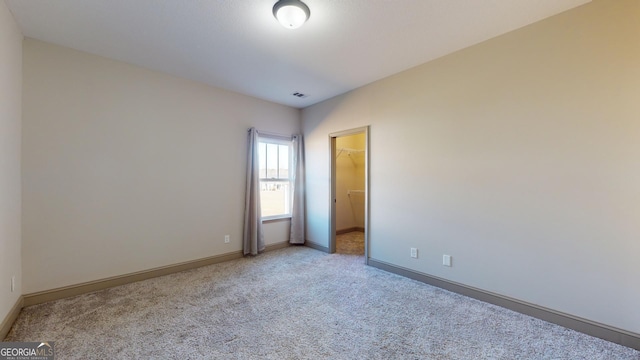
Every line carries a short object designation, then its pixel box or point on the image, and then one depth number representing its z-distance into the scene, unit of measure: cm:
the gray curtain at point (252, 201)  430
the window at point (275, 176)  475
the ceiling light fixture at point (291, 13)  207
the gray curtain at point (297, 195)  493
